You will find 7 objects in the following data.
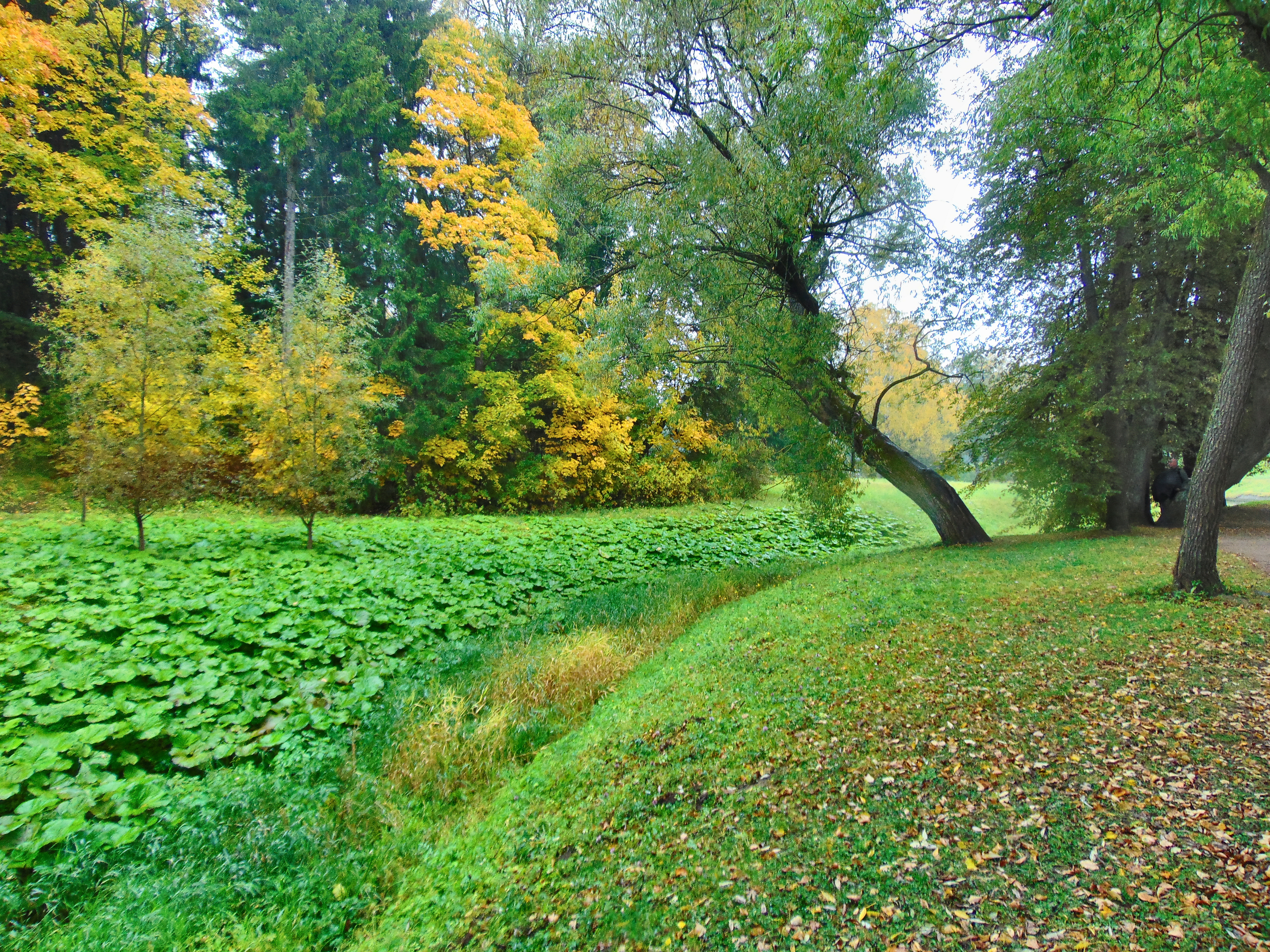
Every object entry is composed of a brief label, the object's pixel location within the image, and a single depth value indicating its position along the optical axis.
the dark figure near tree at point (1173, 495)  12.63
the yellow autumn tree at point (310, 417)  9.58
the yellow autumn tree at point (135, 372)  8.34
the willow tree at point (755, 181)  7.91
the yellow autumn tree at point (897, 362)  10.96
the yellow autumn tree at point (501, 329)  14.91
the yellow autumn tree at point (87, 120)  12.99
